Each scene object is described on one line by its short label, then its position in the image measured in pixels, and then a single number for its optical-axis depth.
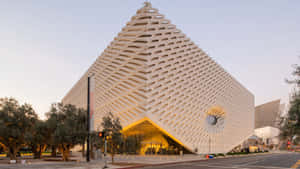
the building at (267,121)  127.54
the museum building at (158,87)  42.31
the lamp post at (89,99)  21.81
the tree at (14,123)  23.98
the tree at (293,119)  10.42
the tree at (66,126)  26.55
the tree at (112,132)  25.39
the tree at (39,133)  28.45
